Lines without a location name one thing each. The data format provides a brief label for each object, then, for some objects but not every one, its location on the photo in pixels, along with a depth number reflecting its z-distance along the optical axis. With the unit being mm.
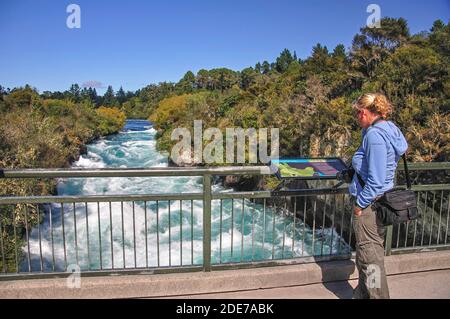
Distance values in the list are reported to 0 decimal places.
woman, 2826
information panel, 3580
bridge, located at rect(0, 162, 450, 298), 3523
